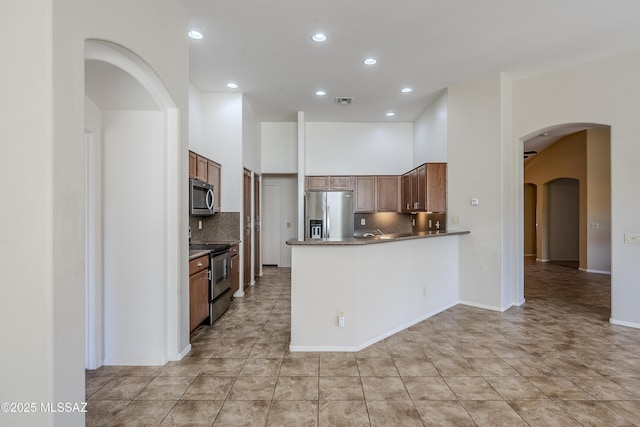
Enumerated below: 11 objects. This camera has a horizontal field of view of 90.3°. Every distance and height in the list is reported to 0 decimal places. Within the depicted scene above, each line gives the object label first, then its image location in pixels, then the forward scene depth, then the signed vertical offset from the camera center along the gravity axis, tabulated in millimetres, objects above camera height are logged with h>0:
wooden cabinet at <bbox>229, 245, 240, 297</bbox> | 4707 -828
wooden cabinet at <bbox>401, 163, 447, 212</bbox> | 4973 +407
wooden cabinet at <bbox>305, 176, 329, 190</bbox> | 6601 +646
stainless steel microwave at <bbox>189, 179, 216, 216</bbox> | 3855 +222
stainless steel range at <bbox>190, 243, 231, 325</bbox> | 3805 -821
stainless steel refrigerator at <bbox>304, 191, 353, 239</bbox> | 6336 -17
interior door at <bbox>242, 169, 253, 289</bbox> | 5570 -298
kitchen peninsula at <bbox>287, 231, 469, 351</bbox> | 3094 -789
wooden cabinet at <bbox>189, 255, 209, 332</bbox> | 3307 -835
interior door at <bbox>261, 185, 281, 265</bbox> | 7727 -189
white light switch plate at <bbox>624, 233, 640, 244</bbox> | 3721 -287
